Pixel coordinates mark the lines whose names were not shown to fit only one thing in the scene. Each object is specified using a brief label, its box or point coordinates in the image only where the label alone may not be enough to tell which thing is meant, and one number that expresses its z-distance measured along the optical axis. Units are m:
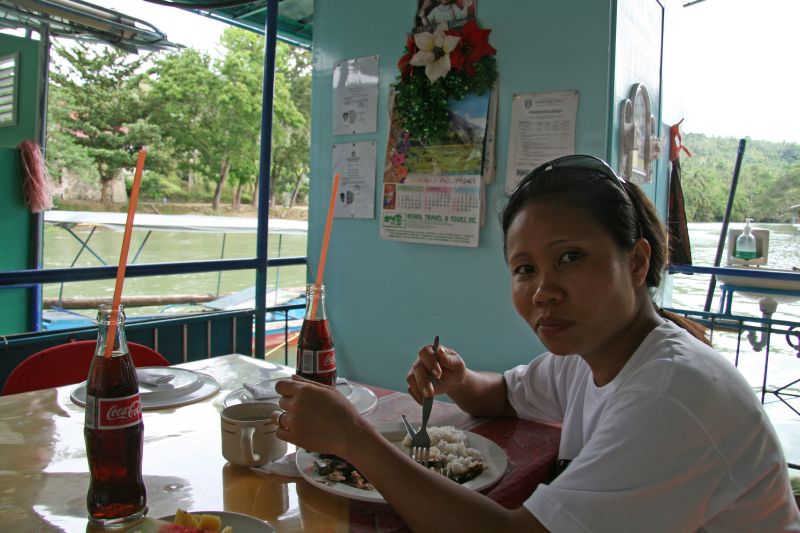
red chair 1.56
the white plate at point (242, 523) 0.76
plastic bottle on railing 3.67
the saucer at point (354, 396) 1.33
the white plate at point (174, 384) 1.37
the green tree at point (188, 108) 18.50
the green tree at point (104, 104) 16.42
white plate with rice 0.86
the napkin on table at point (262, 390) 1.32
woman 0.70
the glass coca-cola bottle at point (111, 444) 0.78
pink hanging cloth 4.82
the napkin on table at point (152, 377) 1.43
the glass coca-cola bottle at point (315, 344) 1.14
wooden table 0.83
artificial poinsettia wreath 2.75
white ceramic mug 0.96
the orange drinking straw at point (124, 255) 0.72
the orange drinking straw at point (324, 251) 1.01
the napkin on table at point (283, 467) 0.97
